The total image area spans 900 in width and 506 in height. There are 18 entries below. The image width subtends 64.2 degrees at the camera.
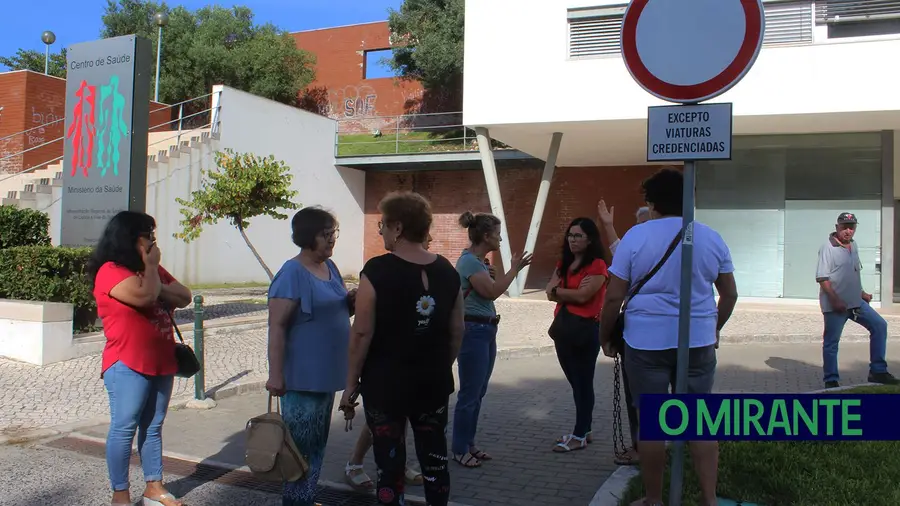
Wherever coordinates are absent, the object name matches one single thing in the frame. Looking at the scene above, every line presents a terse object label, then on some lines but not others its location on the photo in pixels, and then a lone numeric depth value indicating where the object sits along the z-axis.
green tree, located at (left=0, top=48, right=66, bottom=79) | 38.56
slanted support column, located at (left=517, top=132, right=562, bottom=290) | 17.80
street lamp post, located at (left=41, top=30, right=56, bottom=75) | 25.03
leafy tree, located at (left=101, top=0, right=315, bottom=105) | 33.78
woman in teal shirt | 5.05
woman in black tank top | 3.28
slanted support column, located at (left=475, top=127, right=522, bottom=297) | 17.67
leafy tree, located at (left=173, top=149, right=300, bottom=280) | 14.14
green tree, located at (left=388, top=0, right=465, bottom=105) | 29.66
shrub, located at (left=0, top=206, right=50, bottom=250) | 10.30
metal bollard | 7.04
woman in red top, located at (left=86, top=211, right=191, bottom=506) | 4.01
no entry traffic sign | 3.24
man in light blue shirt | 3.72
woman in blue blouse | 3.67
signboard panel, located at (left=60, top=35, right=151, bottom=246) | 10.72
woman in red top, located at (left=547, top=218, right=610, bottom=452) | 5.19
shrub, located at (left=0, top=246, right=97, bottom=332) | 9.08
